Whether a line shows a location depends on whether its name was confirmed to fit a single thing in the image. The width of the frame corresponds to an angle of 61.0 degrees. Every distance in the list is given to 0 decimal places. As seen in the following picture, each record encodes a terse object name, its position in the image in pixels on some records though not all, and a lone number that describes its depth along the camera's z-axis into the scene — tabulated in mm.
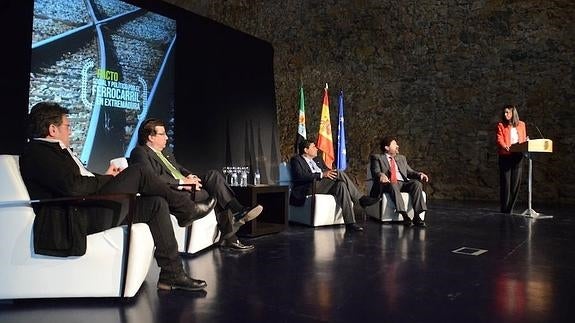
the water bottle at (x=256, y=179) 4695
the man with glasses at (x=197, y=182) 3527
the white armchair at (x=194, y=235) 3455
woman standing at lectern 6277
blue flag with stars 7723
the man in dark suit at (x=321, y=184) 5055
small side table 4125
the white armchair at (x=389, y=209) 5371
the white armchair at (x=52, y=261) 2166
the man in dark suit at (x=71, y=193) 2166
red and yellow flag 7376
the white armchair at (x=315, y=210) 5051
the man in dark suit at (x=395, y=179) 5176
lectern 5785
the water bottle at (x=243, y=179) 4452
